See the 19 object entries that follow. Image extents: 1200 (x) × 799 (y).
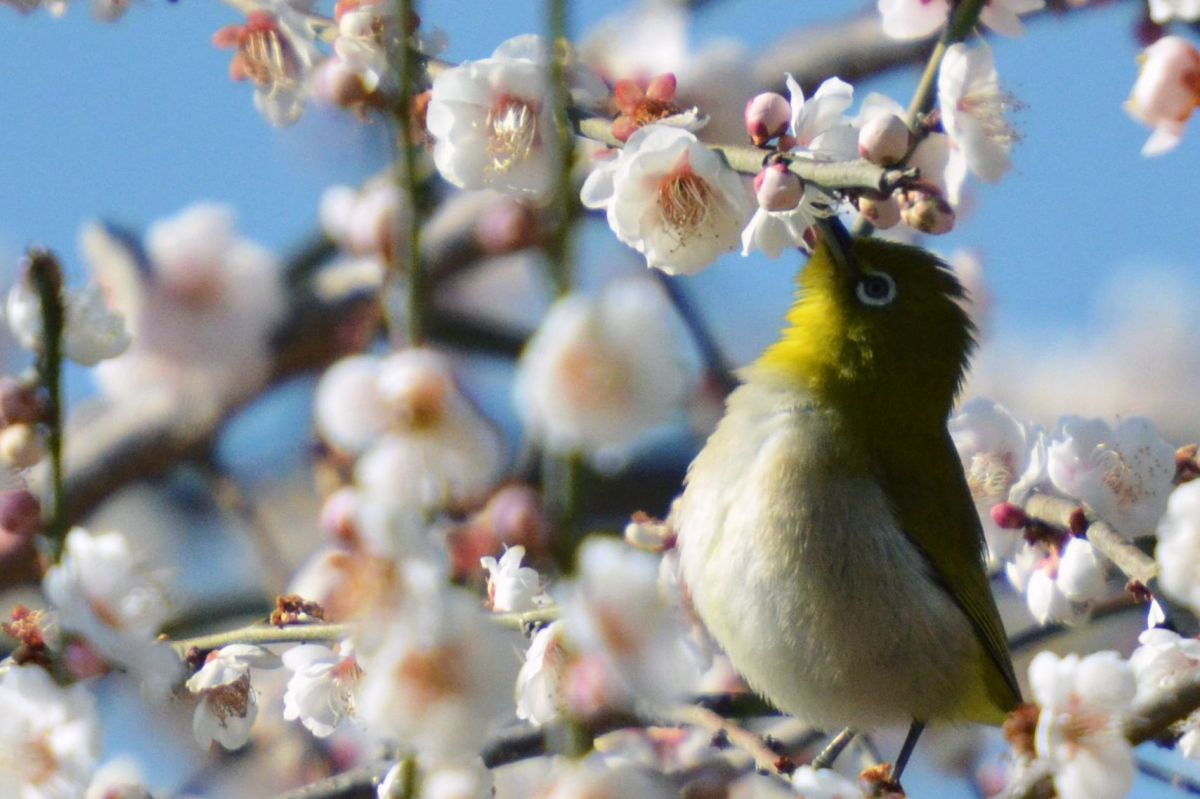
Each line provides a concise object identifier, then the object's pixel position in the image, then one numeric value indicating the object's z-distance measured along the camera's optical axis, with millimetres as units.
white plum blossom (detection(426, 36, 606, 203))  4336
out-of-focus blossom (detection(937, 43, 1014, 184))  4617
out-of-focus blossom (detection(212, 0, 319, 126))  5137
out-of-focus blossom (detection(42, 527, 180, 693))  3408
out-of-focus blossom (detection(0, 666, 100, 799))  3520
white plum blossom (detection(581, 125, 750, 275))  3961
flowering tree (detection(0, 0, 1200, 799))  2439
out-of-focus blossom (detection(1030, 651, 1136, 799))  3287
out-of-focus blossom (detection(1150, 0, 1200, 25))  4117
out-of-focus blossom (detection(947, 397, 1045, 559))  6129
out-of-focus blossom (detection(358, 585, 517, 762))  2414
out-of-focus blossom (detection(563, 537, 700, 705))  2316
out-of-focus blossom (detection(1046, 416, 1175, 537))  5520
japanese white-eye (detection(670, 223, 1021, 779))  6070
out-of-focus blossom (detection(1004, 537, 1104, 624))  5367
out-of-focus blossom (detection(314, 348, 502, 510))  2713
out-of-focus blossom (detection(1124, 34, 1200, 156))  4133
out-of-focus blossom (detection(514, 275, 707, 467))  2375
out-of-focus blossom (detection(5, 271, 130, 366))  4371
